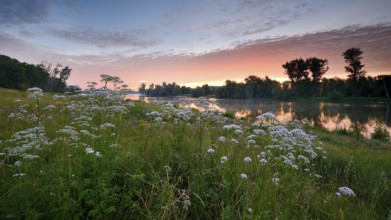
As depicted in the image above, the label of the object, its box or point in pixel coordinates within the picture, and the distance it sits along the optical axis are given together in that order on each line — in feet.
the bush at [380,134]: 47.11
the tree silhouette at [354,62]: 223.71
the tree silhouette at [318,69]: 291.79
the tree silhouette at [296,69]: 300.61
